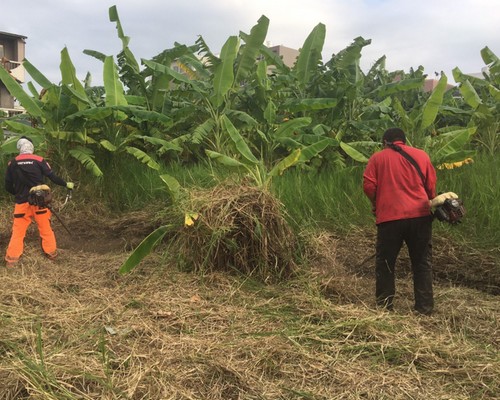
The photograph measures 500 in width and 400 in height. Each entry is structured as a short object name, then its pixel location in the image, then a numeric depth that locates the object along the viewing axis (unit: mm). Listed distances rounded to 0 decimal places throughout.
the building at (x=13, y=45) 45344
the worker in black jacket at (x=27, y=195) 6551
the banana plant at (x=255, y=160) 5932
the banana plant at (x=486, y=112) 8109
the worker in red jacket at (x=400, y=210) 4285
